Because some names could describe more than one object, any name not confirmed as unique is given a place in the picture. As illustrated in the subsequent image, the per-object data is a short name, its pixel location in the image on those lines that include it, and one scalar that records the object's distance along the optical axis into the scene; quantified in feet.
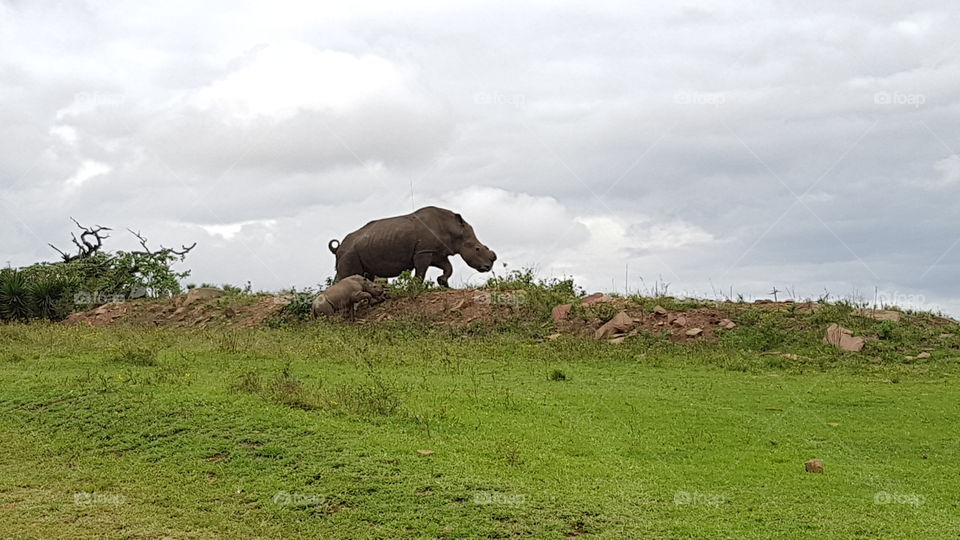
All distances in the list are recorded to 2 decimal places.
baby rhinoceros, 63.93
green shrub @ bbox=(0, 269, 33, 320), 72.84
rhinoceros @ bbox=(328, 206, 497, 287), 69.21
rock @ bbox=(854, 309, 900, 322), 52.39
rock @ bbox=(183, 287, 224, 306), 73.46
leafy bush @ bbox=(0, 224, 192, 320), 74.08
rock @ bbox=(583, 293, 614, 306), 58.80
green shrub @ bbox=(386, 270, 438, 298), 66.03
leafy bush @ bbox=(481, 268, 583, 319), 59.31
